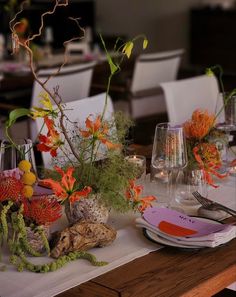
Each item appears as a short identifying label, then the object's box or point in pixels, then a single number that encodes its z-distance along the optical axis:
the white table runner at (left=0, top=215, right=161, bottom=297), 1.84
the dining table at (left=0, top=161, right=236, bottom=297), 1.83
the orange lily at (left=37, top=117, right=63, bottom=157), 2.06
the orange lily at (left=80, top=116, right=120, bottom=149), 2.08
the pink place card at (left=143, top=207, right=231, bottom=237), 2.09
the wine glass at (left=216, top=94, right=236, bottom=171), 2.75
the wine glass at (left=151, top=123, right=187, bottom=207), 2.20
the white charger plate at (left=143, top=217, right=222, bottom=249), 2.03
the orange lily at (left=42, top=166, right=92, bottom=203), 1.93
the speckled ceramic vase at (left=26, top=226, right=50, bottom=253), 1.96
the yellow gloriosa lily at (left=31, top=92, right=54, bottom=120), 2.04
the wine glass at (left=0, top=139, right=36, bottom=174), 2.18
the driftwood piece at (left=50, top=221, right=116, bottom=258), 1.97
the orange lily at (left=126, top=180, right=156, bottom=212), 2.08
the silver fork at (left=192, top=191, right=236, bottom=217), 2.25
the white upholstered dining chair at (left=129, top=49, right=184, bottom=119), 5.27
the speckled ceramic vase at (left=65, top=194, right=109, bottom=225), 2.09
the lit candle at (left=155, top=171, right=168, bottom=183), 2.43
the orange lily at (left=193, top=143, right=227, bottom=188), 2.34
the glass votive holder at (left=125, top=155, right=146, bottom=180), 2.19
